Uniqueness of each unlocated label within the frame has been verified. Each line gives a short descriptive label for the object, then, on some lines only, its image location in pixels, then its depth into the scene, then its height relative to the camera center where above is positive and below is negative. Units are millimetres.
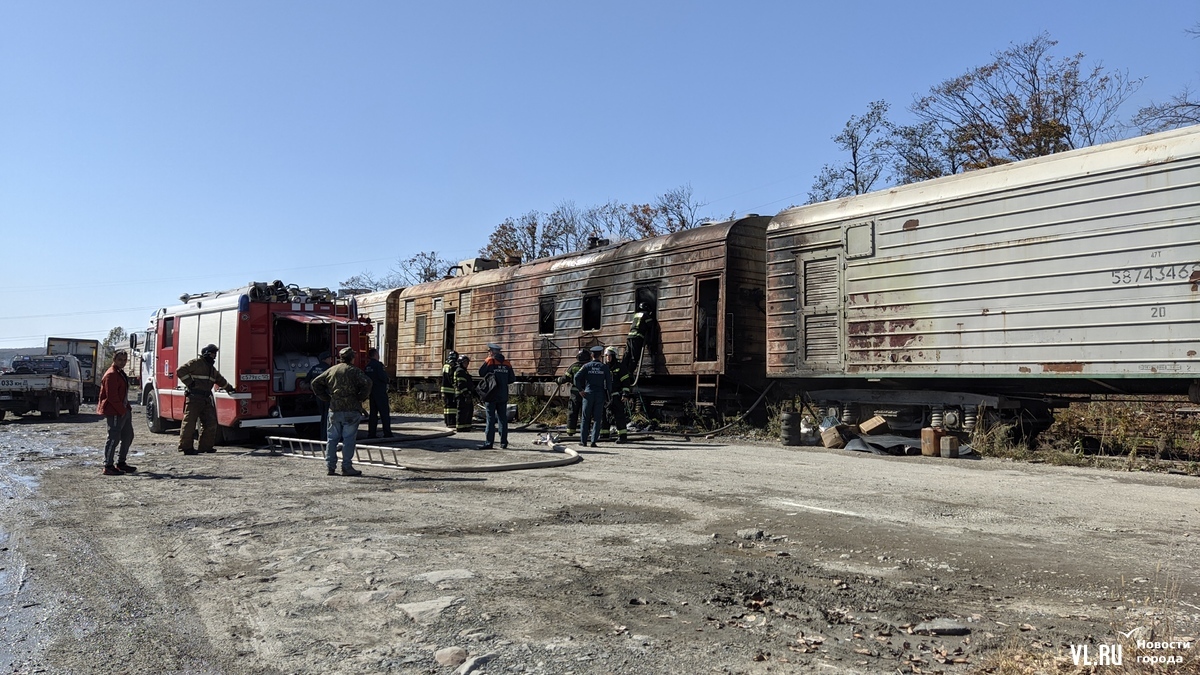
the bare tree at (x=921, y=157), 30703 +8442
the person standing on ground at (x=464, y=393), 14891 -230
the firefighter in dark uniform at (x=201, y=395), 12820 -282
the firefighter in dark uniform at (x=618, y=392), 14617 -151
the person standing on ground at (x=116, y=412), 10641 -464
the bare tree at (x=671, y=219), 42750 +8476
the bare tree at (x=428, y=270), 53650 +6983
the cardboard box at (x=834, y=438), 13289 -802
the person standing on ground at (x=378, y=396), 15109 -298
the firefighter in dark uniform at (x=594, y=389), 13586 -103
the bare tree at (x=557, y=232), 49719 +8769
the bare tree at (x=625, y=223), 45156 +8590
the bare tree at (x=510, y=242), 49844 +8237
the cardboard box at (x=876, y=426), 13052 -594
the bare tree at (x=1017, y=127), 28031 +8947
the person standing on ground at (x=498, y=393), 12727 -176
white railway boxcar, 10000 +1376
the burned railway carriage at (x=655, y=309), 15734 +1571
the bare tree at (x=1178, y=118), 24375 +7918
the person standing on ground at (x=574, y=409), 15125 -480
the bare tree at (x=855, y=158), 33281 +9062
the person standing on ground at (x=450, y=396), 16391 -305
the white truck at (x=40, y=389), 21750 -392
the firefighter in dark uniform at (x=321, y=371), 13725 +86
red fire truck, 13570 +582
